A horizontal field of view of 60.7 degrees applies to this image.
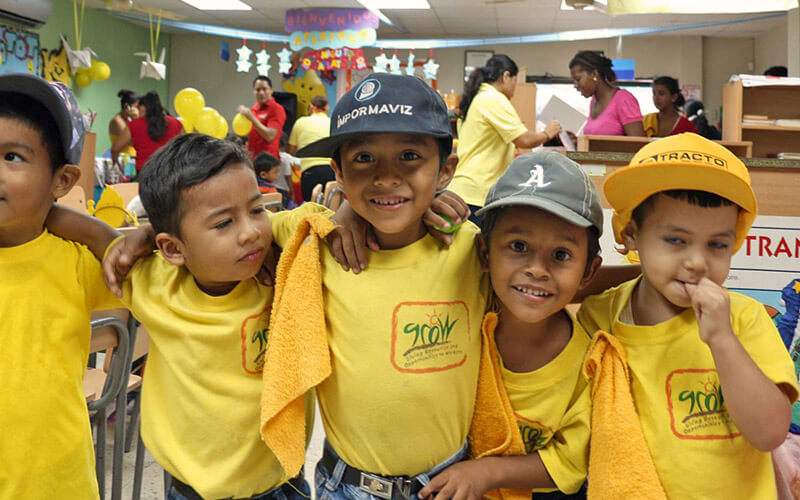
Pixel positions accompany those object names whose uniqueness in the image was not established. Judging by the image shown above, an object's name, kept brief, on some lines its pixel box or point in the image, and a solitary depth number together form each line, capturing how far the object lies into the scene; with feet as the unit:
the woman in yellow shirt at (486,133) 11.74
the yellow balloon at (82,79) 30.32
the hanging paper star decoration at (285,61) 28.90
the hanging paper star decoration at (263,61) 28.64
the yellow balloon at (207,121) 21.53
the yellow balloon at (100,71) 29.84
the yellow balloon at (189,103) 22.13
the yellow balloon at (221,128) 21.67
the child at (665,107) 16.95
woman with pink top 13.50
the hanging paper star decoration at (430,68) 30.50
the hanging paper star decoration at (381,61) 29.07
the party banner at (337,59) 28.50
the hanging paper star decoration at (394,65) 29.09
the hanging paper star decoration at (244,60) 28.05
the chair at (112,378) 5.20
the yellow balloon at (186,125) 23.77
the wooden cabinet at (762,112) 14.17
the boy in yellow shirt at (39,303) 3.84
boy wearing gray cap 3.66
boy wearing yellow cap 3.44
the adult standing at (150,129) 18.66
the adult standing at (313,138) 17.58
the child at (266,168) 19.47
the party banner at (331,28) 28.07
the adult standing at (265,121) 20.99
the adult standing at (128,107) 23.08
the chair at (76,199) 10.43
